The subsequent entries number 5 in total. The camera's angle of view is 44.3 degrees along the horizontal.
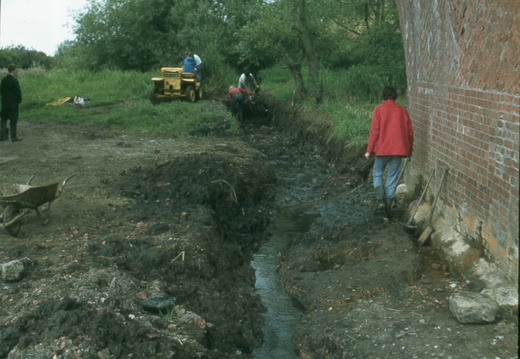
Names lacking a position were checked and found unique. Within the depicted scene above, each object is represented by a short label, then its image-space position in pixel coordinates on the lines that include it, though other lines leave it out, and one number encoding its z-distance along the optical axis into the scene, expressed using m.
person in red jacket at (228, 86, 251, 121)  20.83
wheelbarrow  7.95
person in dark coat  15.23
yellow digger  23.09
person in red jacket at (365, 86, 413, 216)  9.15
